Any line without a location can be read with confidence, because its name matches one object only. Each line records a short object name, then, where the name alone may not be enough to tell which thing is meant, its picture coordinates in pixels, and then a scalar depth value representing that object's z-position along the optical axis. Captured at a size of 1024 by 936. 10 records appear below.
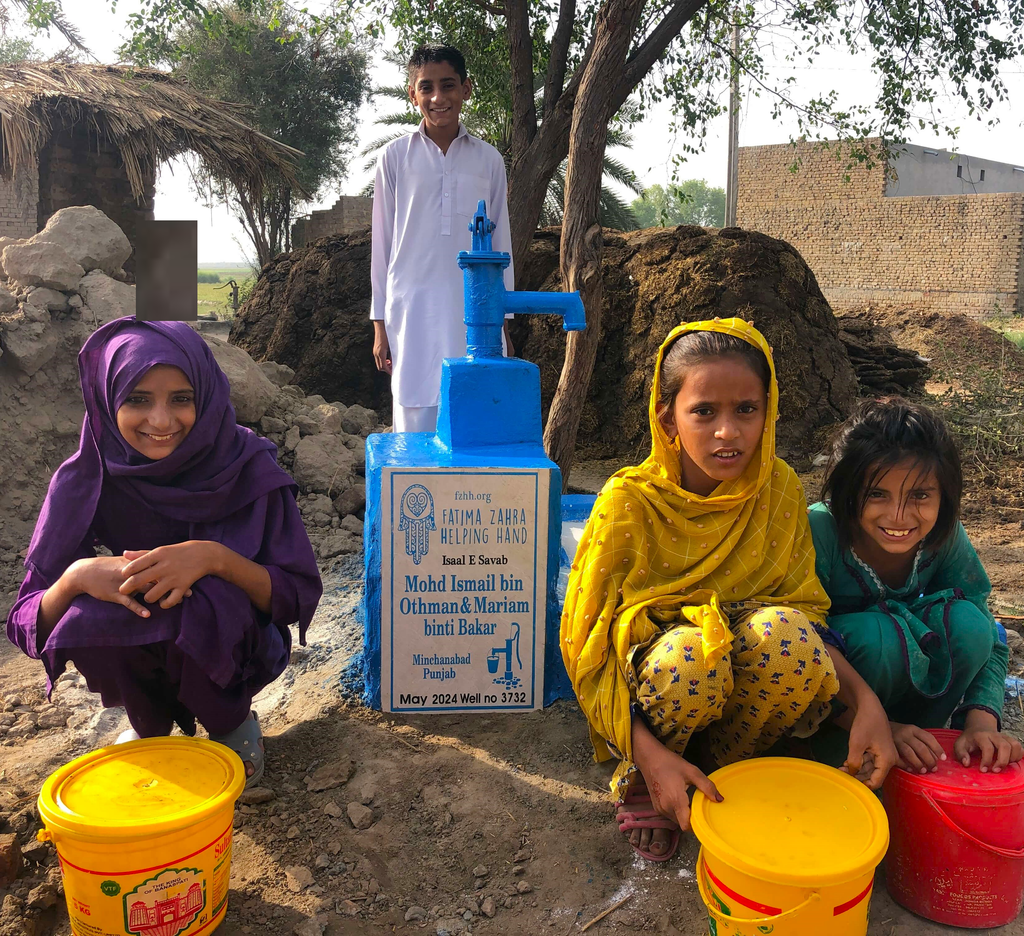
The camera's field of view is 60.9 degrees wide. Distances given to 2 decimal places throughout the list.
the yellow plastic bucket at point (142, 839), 1.35
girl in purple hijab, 1.76
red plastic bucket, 1.53
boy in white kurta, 3.37
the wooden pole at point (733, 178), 12.73
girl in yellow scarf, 1.72
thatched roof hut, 6.31
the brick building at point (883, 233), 14.60
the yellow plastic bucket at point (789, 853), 1.32
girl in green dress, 1.88
